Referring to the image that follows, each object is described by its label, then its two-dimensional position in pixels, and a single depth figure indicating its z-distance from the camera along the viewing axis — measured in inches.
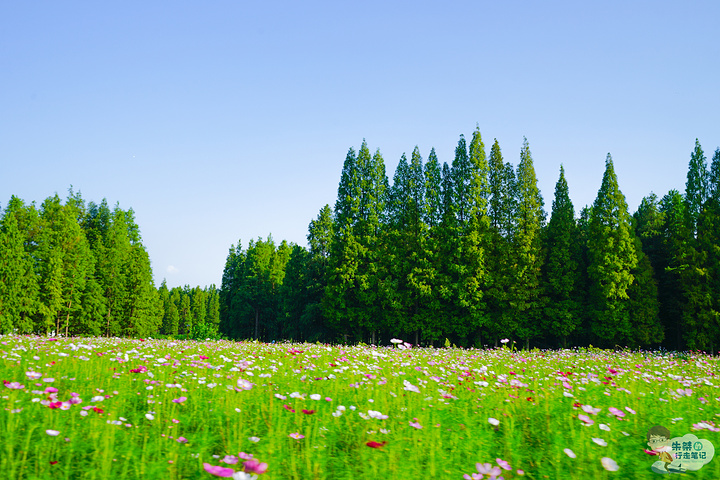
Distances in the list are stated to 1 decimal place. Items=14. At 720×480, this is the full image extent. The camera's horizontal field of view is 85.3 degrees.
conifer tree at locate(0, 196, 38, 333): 1059.3
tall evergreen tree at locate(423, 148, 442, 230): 1221.6
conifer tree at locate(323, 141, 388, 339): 1151.0
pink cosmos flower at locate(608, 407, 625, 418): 155.7
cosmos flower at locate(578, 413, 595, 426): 150.1
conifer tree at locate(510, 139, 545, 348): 1122.0
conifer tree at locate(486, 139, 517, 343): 1114.7
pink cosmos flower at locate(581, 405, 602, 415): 152.2
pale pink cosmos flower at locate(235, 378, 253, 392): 167.3
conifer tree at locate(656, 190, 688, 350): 1112.2
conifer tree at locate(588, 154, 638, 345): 1084.5
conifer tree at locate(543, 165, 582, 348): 1144.8
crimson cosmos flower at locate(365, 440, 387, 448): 121.8
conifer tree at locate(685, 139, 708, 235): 1150.3
